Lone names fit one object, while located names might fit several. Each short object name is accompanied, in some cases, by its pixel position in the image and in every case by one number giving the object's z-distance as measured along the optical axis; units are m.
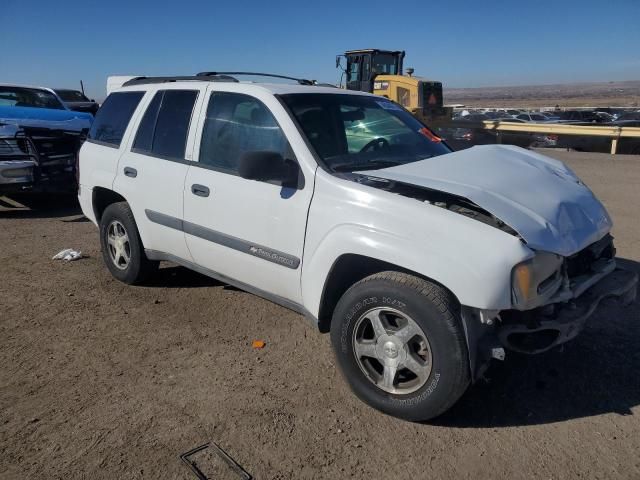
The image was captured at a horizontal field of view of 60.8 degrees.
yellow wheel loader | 17.95
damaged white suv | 2.81
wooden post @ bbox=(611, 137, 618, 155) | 16.94
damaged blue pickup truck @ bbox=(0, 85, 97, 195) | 8.09
